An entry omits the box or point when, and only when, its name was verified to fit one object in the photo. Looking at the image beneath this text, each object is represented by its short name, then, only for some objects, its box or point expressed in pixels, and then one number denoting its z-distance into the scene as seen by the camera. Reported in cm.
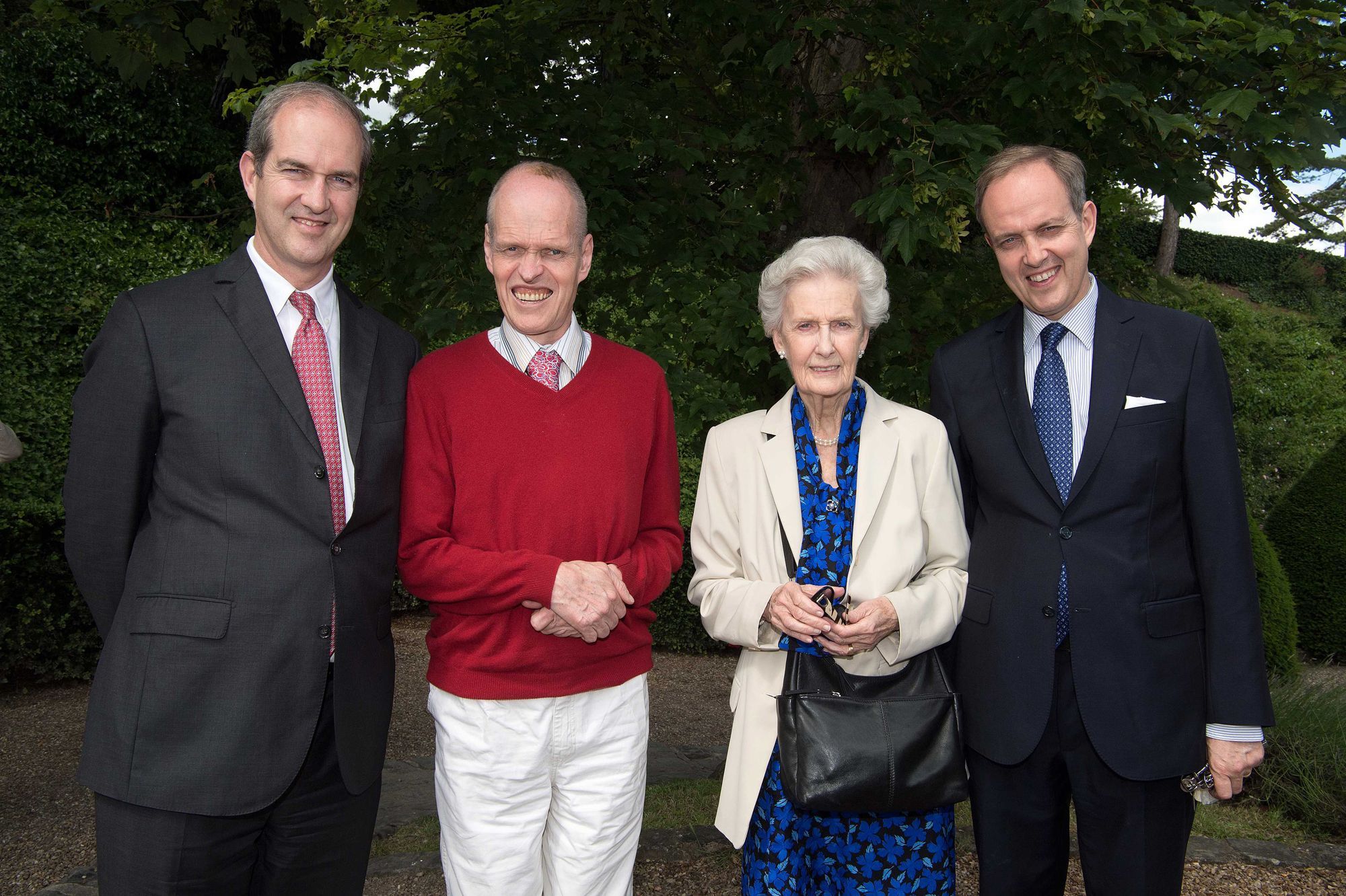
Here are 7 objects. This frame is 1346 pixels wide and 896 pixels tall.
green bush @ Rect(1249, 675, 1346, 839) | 545
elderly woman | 252
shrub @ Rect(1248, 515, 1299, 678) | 775
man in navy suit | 247
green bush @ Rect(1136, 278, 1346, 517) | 1367
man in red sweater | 246
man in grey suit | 216
